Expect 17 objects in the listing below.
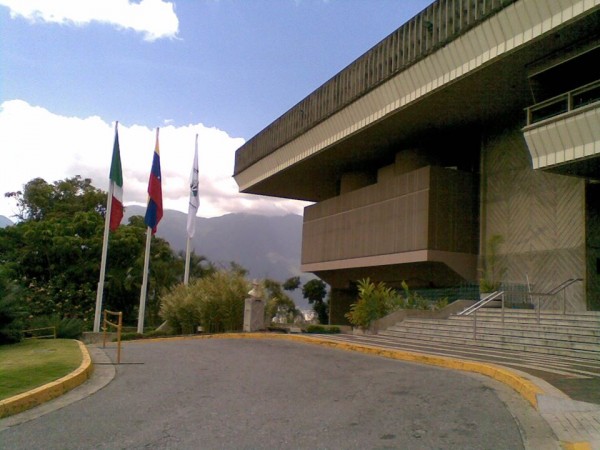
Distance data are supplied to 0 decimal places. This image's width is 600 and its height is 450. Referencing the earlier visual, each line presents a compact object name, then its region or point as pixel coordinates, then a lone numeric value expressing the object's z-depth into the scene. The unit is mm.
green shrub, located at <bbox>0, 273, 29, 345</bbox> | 18656
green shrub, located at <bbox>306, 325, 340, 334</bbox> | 26266
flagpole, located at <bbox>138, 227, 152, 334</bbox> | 29125
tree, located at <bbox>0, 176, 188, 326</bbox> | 38656
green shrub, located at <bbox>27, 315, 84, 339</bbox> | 24238
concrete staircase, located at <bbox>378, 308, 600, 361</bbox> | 13820
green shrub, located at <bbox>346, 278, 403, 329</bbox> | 21984
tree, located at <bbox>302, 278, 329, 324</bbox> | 46469
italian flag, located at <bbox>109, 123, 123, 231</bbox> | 29062
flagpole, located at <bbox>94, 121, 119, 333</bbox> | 27469
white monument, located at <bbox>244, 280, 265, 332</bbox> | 22844
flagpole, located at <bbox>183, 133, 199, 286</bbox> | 35434
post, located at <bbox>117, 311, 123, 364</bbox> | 12879
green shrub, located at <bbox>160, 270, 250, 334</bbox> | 24953
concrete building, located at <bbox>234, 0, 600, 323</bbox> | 17922
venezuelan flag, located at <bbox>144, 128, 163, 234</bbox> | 30469
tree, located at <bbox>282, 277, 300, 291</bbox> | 52250
